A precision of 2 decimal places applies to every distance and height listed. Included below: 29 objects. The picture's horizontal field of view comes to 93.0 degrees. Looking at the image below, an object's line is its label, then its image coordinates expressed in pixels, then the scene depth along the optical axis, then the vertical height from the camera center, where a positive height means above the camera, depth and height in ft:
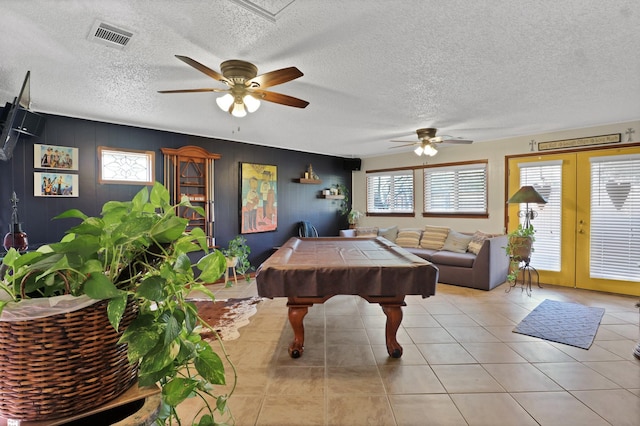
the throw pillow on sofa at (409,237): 20.12 -1.98
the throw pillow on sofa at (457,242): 17.98 -2.05
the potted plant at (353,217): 23.82 -0.69
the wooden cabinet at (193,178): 15.89 +1.64
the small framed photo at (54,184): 12.47 +1.00
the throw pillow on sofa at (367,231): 21.45 -1.63
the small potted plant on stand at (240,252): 17.19 -2.53
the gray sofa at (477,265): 15.57 -3.06
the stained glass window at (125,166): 14.14 +2.05
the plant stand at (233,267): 16.14 -3.42
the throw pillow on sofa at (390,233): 21.16 -1.74
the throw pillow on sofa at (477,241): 16.94 -1.86
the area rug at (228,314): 10.62 -4.32
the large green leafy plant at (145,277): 1.79 -0.44
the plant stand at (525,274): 15.64 -3.75
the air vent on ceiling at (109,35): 6.68 +3.97
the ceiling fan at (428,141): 15.29 +3.42
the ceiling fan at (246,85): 7.61 +3.28
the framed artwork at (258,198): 18.80 +0.67
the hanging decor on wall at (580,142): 14.76 +3.41
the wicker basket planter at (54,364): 1.68 -0.90
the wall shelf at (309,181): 21.65 +2.00
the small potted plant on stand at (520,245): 15.42 -1.92
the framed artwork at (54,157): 12.44 +2.16
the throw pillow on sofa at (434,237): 19.12 -1.85
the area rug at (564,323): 9.95 -4.24
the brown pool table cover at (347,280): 7.92 -1.87
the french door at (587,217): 14.44 -0.45
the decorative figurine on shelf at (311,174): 22.18 +2.55
